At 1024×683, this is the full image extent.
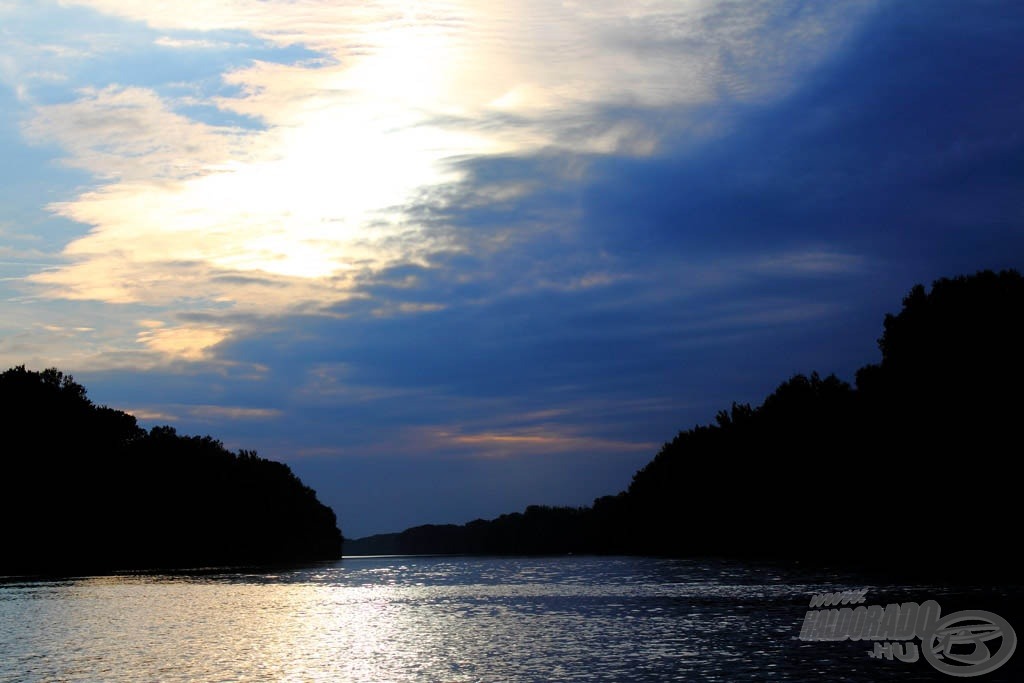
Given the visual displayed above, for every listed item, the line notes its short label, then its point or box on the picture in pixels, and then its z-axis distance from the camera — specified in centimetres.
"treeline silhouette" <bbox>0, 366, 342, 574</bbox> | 15812
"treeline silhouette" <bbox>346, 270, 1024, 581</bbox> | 10256
